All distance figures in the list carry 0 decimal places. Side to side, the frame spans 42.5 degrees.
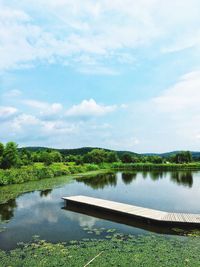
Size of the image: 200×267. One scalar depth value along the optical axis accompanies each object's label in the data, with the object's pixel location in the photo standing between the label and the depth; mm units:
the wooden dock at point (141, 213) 11766
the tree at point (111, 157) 81000
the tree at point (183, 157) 79188
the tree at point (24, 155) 49019
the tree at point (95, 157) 77731
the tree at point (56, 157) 69250
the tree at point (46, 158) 53006
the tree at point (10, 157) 36469
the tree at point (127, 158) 84712
